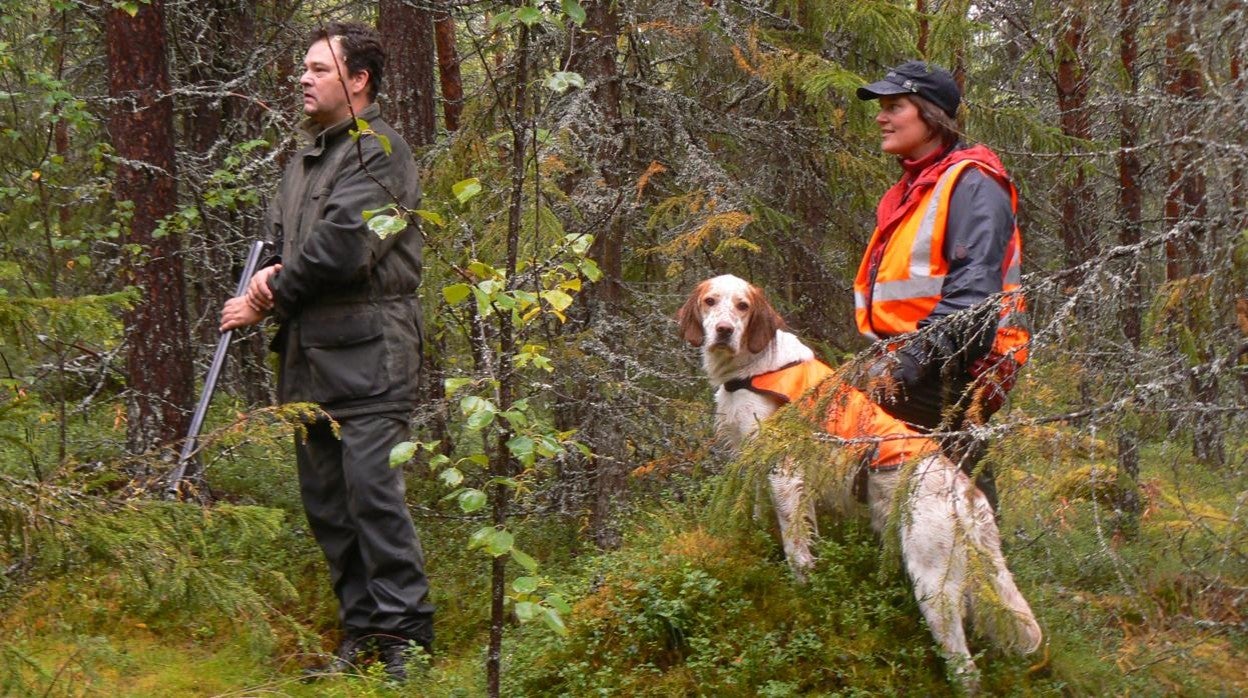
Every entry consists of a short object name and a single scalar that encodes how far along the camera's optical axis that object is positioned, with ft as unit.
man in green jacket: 15.47
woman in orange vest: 12.06
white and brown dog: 11.73
